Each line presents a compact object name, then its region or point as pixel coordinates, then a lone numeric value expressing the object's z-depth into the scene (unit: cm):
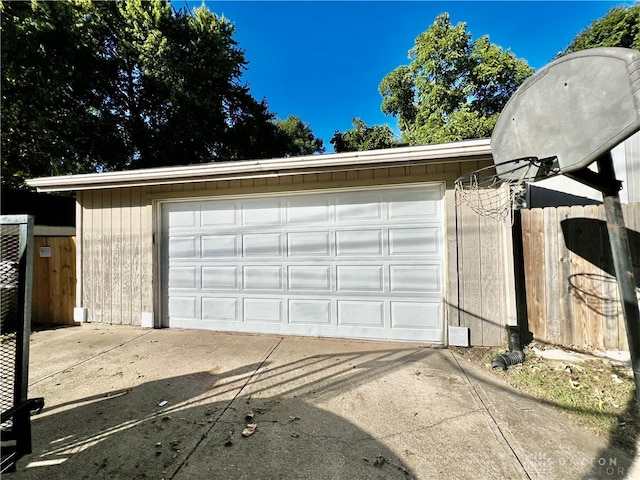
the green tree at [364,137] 1675
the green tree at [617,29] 1196
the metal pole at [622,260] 210
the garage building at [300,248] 376
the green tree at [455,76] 1444
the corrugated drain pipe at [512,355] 317
